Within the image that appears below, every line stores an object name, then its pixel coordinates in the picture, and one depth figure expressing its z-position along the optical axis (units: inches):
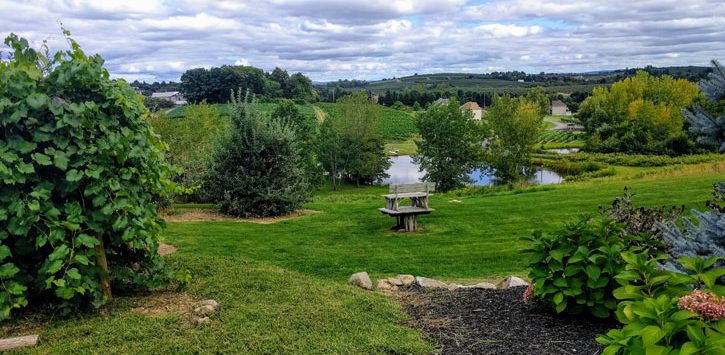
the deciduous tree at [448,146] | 1728.6
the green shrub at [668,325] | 96.9
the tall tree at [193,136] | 623.3
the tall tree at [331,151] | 2003.0
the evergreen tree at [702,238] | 135.0
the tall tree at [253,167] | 585.0
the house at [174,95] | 5143.7
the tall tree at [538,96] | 3554.1
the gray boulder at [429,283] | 282.7
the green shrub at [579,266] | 193.0
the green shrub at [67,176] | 177.0
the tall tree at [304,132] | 1699.1
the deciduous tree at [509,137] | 1790.1
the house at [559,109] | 5369.1
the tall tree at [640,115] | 2230.6
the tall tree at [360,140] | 2020.2
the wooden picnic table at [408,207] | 496.4
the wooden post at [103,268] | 197.0
